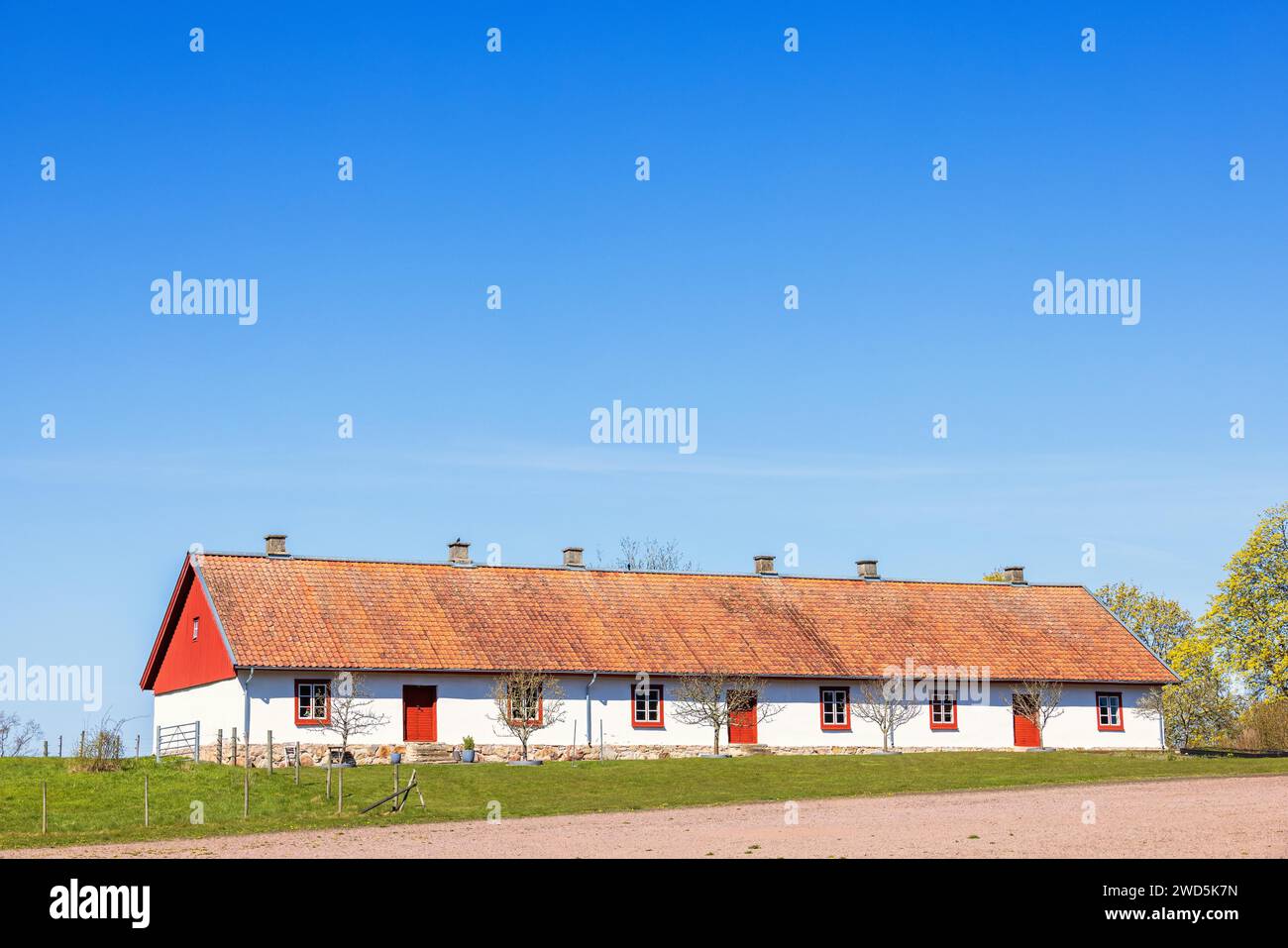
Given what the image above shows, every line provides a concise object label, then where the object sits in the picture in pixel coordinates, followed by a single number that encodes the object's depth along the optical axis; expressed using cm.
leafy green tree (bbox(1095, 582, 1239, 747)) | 7074
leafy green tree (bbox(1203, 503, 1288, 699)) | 5881
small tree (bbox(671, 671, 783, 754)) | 4581
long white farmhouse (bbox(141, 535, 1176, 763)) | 4294
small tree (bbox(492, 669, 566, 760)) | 4394
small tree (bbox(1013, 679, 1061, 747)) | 4922
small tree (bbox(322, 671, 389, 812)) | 4203
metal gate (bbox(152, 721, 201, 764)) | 4460
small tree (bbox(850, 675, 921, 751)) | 4775
